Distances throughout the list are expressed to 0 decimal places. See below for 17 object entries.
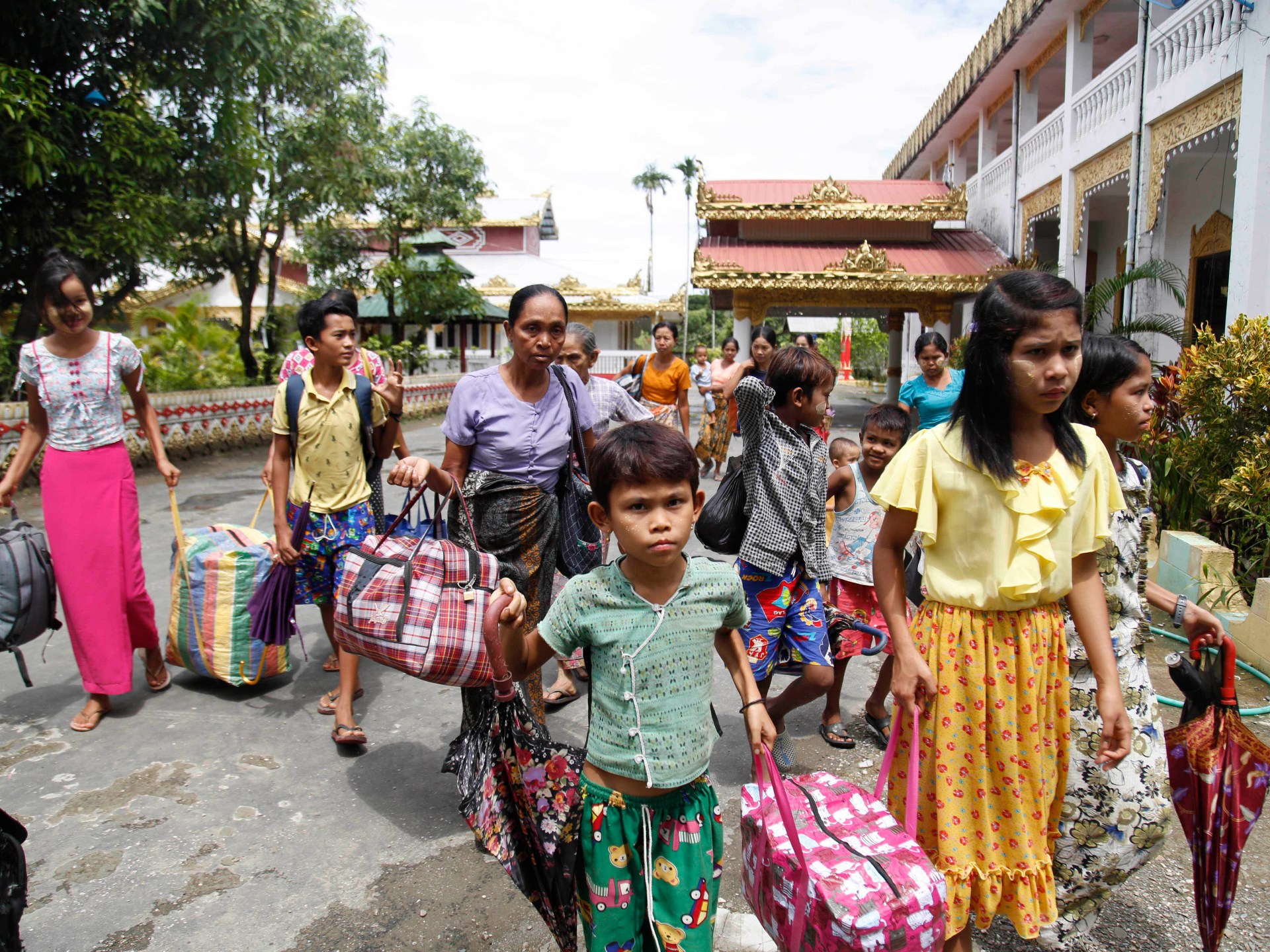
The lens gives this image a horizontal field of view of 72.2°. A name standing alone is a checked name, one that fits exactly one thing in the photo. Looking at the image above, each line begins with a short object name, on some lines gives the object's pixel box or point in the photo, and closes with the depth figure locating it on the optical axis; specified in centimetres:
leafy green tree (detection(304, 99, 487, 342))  1808
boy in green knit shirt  180
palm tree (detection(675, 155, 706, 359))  4709
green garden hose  354
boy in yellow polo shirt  350
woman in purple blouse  278
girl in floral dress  197
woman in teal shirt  506
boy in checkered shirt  293
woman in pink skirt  355
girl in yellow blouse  185
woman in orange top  733
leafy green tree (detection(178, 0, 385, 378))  1305
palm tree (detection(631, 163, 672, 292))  5225
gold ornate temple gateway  1389
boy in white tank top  347
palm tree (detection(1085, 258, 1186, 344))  793
